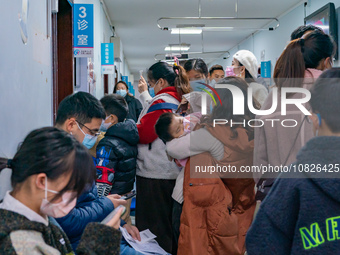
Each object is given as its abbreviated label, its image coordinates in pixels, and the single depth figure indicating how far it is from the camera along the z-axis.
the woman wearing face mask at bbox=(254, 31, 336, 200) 1.74
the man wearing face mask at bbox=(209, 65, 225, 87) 4.83
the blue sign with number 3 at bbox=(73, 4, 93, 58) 4.06
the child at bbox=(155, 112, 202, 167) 2.35
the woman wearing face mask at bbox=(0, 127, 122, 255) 1.04
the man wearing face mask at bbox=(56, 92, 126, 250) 1.54
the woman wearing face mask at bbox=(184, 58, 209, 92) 3.24
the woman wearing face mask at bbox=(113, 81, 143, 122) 5.58
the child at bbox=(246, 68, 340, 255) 1.12
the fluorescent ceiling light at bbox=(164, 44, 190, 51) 11.12
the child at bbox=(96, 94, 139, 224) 2.31
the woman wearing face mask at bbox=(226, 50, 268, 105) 3.29
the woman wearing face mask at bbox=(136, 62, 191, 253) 2.68
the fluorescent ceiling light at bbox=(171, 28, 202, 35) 7.94
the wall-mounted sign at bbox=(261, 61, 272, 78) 9.27
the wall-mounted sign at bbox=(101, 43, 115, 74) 6.87
